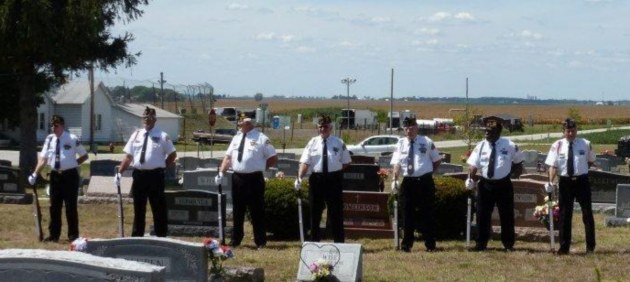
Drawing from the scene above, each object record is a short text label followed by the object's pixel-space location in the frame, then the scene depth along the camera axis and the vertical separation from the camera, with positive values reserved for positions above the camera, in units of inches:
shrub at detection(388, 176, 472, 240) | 653.3 -65.7
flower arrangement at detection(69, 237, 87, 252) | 389.7 -53.1
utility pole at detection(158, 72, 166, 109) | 2430.5 +15.0
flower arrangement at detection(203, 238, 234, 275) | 418.9 -60.7
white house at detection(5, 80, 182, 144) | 2637.8 -61.1
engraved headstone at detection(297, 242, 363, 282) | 442.3 -64.8
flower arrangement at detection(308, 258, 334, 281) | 437.4 -67.9
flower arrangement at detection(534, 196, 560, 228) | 625.0 -66.1
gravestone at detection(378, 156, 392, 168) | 1393.9 -86.5
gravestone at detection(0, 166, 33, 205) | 945.5 -83.5
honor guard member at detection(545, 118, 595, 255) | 567.8 -40.9
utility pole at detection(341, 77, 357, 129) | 3002.0 +22.0
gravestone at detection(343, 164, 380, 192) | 893.2 -68.4
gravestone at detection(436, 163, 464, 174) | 1101.1 -74.1
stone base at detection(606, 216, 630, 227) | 747.8 -83.8
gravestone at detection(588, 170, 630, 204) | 851.4 -67.3
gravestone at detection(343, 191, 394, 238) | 653.3 -71.5
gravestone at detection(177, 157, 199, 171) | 1215.9 -78.5
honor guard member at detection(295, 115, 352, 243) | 584.1 -42.2
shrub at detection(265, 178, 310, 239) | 660.7 -68.8
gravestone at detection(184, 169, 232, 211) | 791.7 -62.9
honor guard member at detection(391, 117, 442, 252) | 584.1 -44.0
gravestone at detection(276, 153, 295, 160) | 1511.0 -87.4
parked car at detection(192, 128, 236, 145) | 2539.4 -105.3
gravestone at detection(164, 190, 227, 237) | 650.2 -68.4
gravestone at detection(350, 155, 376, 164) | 1173.3 -71.3
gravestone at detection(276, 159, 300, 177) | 1159.6 -76.6
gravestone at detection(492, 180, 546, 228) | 657.6 -61.7
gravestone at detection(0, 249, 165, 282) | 277.1 -43.3
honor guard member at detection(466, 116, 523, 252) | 577.0 -43.0
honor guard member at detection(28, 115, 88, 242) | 628.4 -43.3
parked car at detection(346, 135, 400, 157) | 2065.7 -100.7
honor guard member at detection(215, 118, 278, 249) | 589.0 -40.6
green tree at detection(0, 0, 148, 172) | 1185.6 +47.5
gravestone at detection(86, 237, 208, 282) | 391.9 -55.5
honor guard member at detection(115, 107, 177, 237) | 587.2 -38.0
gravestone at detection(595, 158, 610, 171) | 1302.3 -80.9
